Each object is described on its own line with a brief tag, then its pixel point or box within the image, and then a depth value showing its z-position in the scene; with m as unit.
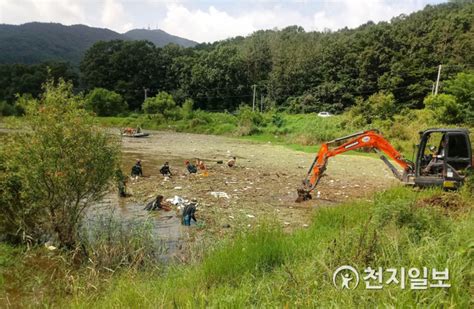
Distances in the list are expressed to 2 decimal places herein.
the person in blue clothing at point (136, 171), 15.43
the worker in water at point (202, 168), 16.15
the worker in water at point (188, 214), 8.93
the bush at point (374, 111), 32.16
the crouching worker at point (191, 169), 16.33
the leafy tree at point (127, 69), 69.00
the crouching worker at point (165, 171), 15.58
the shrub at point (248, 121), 40.03
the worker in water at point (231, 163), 18.52
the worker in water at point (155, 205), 10.23
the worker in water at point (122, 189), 11.76
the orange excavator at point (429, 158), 9.22
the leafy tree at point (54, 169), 6.36
